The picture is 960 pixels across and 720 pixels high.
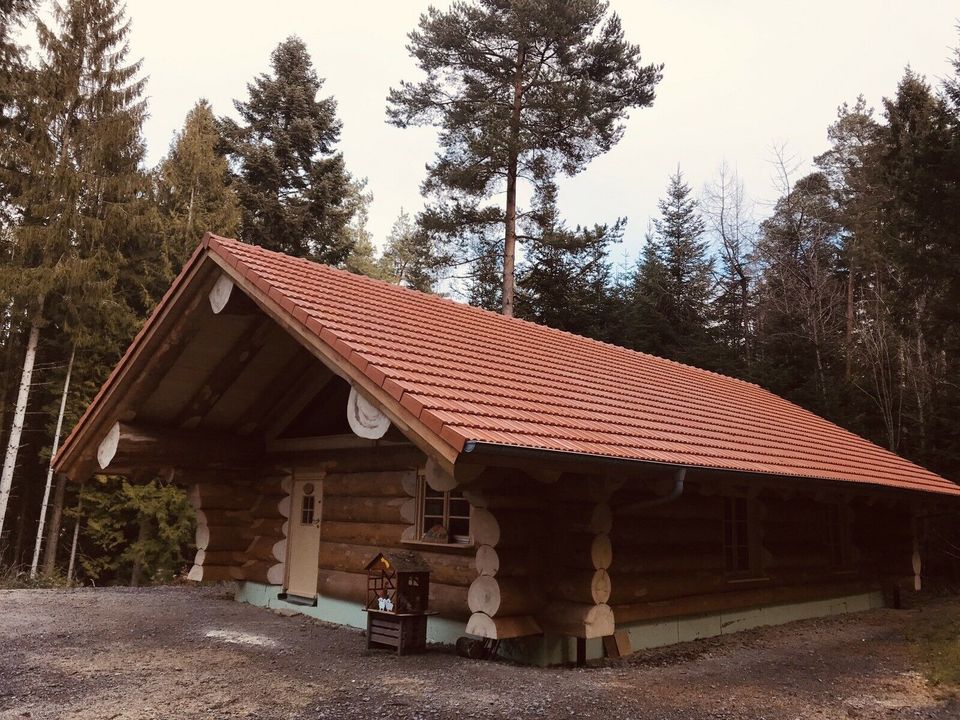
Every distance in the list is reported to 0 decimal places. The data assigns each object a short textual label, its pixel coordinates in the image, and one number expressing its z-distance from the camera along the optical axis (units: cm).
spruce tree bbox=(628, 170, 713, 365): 2394
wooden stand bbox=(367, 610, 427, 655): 711
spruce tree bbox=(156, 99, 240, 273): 2081
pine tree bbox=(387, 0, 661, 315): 2020
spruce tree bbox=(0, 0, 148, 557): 1662
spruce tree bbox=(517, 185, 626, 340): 2320
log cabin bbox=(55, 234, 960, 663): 666
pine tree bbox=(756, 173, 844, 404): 2080
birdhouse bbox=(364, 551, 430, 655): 709
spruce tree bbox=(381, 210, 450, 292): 2230
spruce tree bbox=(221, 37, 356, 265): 2136
